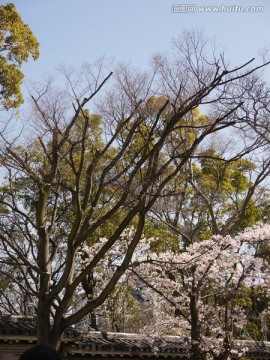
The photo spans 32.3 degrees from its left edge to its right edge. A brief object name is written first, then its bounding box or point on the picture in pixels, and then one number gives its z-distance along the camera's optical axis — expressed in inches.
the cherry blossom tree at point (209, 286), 504.7
